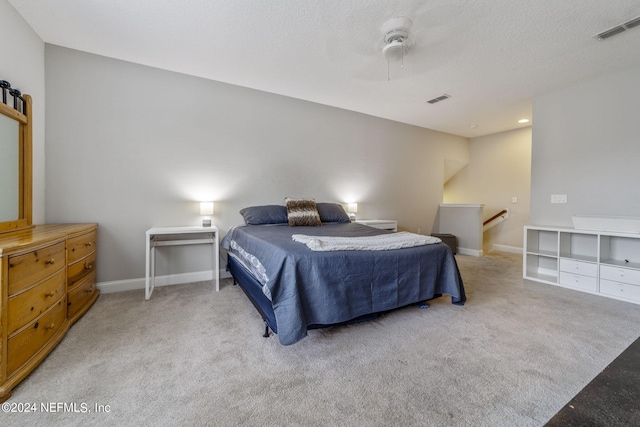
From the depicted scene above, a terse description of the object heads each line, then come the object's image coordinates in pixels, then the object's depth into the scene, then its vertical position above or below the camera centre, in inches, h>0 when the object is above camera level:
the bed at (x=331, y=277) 65.2 -19.9
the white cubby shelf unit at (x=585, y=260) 102.7 -21.5
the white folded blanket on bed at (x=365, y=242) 73.5 -10.2
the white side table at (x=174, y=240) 101.3 -14.6
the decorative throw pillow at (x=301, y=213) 125.5 -1.9
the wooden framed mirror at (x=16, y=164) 74.4 +13.1
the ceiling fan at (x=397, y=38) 81.8 +58.5
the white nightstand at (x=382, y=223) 162.7 -8.6
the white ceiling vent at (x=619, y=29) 81.8 +60.5
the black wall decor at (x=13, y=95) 74.2 +34.1
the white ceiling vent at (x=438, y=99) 140.6 +62.7
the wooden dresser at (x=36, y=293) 51.0 -21.2
